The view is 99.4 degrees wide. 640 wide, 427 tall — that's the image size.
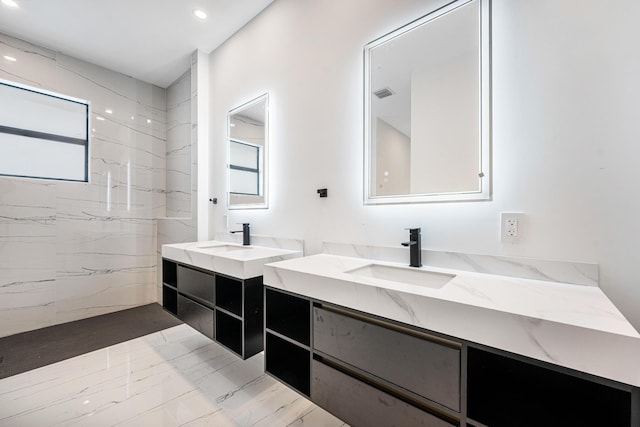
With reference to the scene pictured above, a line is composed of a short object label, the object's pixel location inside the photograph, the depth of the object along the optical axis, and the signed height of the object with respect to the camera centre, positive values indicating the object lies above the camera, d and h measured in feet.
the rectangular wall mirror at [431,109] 4.30 +1.84
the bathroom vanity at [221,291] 5.59 -1.89
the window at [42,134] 8.84 +2.73
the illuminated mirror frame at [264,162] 7.58 +1.43
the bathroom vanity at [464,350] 2.31 -1.49
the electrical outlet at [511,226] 3.89 -0.20
